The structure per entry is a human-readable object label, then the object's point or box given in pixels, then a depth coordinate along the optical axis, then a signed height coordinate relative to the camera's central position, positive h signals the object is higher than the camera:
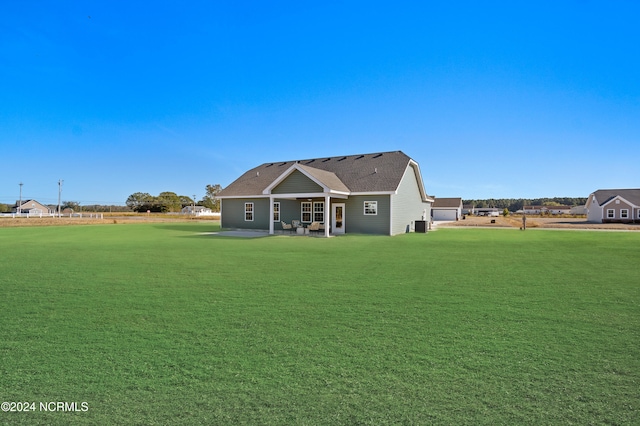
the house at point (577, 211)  104.19 +0.96
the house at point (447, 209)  57.77 +0.88
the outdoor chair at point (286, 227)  22.75 -0.79
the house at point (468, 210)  107.79 +1.32
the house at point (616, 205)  43.56 +1.11
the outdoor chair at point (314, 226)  21.89 -0.71
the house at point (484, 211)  115.47 +1.10
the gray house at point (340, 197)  21.86 +1.18
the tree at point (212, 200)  88.31 +3.72
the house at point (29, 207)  86.38 +1.88
